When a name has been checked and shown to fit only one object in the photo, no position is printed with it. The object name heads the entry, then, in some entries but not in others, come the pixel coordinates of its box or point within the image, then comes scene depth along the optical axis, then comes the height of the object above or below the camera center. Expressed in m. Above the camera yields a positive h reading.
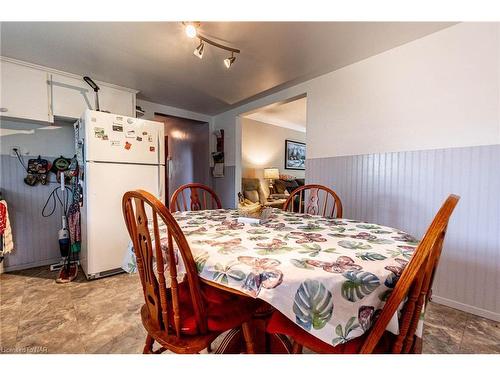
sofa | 4.36 -0.26
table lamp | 4.79 +0.08
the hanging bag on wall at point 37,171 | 2.38 +0.05
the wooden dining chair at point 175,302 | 0.71 -0.48
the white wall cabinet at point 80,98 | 2.30 +0.89
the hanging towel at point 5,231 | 1.97 -0.52
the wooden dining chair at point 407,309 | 0.53 -0.35
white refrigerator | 2.07 +0.02
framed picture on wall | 5.61 +0.61
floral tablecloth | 0.59 -0.27
